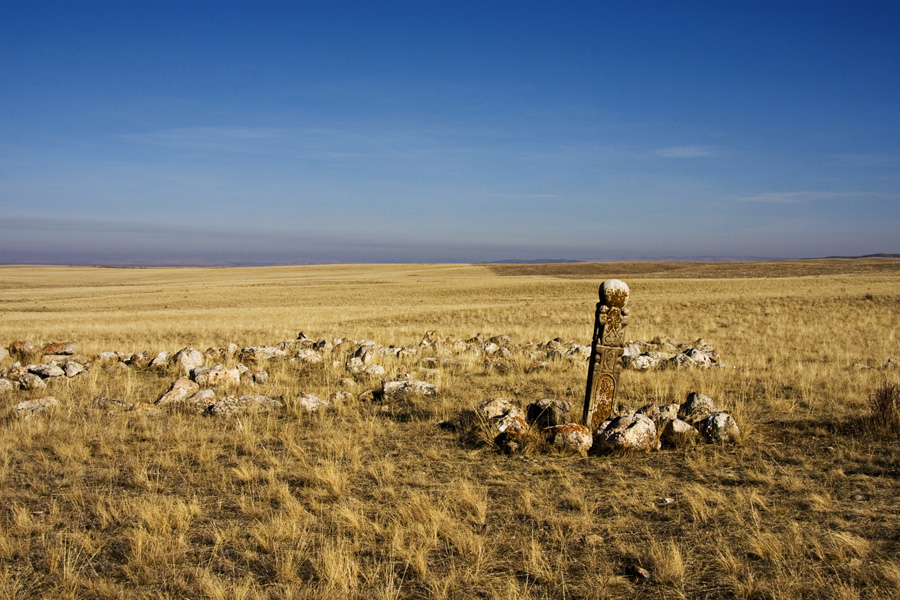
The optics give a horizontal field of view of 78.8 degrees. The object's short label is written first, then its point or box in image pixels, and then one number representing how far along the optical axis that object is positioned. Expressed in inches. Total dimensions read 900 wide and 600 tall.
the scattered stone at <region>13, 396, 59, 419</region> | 321.9
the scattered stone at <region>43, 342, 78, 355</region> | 546.0
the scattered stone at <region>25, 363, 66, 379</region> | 431.5
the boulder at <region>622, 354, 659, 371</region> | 465.1
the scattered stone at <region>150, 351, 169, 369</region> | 486.9
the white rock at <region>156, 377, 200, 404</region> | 361.7
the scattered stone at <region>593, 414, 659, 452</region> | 259.8
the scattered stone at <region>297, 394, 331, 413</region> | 349.7
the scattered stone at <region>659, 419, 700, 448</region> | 267.9
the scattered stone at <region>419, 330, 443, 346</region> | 643.3
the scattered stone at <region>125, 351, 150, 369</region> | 498.9
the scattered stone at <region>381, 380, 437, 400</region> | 377.1
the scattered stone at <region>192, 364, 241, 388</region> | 407.2
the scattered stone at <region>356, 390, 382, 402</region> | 378.3
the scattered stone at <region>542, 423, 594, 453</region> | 263.0
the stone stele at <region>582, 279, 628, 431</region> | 295.4
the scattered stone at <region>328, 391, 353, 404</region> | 367.2
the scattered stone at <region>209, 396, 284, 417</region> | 339.3
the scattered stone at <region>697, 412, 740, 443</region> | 268.8
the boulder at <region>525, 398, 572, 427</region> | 301.0
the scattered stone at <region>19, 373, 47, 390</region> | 398.3
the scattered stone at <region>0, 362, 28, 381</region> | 418.3
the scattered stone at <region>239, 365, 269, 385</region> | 428.5
